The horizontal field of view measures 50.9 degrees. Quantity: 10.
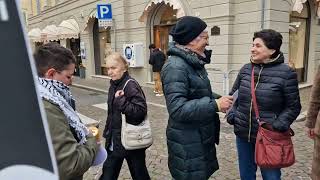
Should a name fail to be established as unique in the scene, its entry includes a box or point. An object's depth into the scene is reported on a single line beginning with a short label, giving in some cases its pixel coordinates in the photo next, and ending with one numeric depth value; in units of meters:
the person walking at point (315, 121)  2.68
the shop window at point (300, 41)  11.25
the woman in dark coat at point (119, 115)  3.08
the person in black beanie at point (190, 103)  2.33
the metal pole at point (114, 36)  14.43
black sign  0.72
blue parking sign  11.90
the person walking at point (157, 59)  10.77
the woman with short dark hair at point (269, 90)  2.84
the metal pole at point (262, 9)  8.65
